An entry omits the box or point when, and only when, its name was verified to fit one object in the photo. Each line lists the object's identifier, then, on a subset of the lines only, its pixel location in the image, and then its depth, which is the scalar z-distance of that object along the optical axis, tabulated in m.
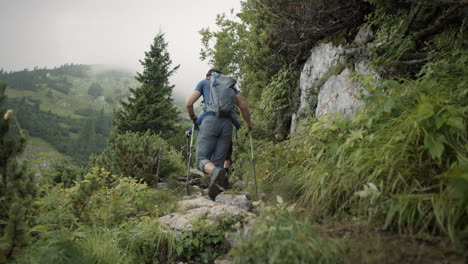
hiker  5.39
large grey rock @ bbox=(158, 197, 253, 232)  3.29
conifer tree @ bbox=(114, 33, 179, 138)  22.05
